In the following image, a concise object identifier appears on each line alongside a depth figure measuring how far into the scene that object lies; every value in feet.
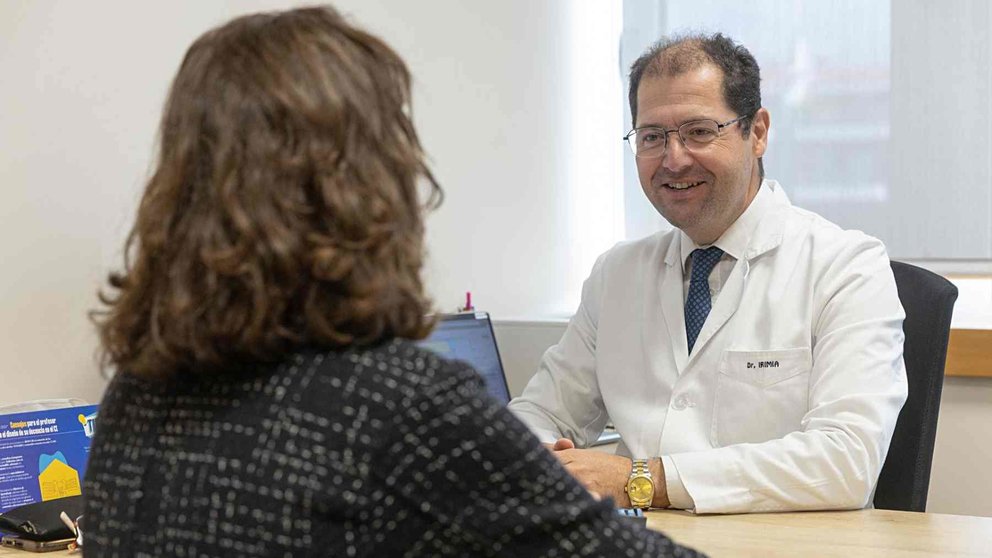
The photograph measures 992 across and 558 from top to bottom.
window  9.33
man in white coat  5.21
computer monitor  8.01
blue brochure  5.23
